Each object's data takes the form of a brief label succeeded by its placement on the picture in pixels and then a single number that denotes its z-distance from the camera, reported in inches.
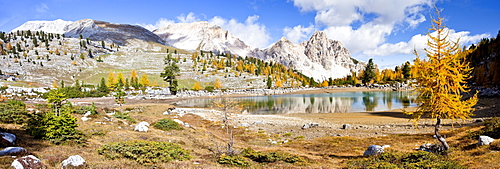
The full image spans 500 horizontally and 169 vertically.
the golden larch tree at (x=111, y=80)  4713.6
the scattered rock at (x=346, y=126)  1329.7
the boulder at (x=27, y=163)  330.6
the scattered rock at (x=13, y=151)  394.7
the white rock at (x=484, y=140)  592.0
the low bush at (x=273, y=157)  577.9
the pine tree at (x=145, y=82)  5188.0
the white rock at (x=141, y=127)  935.5
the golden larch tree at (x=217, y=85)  5793.3
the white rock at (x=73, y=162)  380.8
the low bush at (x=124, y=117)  1166.6
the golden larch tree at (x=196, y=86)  5407.0
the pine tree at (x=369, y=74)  7170.8
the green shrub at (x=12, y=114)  709.3
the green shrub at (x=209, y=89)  5265.8
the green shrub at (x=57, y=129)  547.5
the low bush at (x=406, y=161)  446.3
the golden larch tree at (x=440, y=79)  583.5
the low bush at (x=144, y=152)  488.1
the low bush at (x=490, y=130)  656.5
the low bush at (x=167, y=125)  1067.5
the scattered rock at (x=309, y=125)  1370.2
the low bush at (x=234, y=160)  519.8
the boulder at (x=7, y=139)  457.3
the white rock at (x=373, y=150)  645.3
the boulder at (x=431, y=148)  633.0
